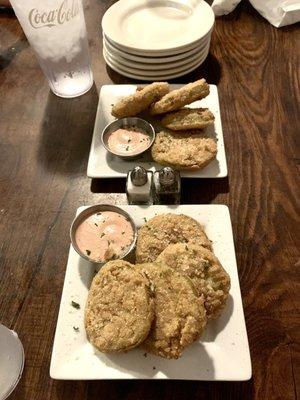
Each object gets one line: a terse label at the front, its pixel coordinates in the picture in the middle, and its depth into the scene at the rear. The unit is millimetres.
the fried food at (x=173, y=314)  280
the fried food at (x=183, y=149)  406
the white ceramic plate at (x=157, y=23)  495
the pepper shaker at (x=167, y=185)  383
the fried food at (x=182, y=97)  434
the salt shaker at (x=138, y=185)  384
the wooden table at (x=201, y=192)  303
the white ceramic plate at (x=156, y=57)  496
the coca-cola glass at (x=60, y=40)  422
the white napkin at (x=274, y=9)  592
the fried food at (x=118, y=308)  279
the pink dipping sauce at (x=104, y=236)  347
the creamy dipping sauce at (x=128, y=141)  431
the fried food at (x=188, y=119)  433
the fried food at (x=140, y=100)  442
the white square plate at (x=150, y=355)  285
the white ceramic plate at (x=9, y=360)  300
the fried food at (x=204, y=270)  307
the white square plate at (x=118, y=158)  415
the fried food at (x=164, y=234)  343
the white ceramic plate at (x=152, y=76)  513
